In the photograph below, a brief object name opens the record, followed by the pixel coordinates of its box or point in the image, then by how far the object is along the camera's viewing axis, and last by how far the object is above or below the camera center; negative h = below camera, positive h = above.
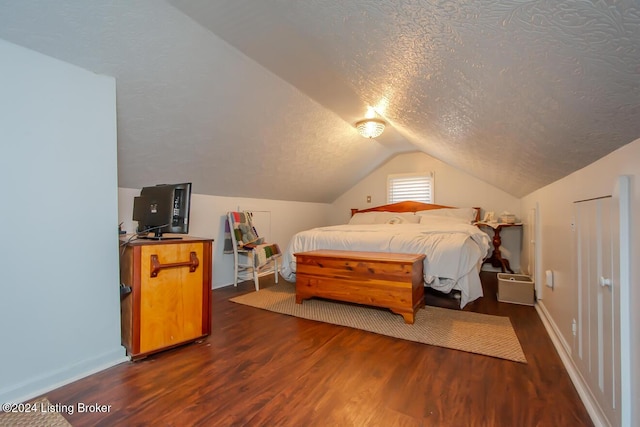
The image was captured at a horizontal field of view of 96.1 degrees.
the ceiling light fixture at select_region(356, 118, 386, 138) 3.47 +1.05
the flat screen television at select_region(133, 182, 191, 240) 2.08 +0.03
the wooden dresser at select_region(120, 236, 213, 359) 1.87 -0.55
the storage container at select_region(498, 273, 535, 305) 2.92 -0.83
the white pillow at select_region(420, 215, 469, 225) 4.37 -0.13
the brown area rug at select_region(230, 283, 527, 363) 2.04 -0.95
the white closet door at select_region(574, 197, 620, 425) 1.12 -0.40
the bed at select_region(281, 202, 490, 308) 2.70 -0.35
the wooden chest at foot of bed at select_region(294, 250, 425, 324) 2.47 -0.61
